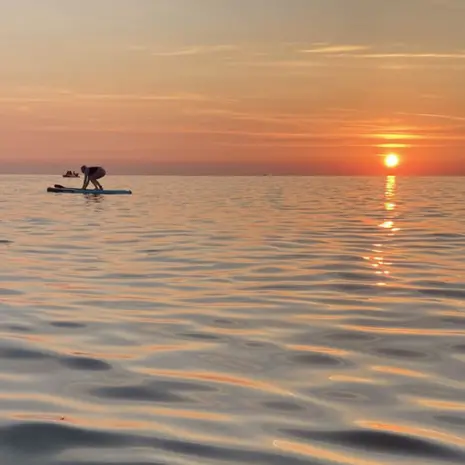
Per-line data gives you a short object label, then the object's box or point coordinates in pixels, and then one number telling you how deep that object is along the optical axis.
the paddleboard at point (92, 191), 45.41
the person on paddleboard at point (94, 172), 43.91
